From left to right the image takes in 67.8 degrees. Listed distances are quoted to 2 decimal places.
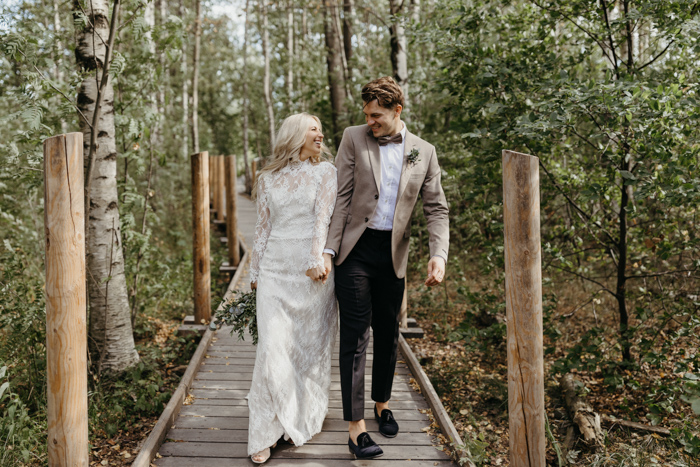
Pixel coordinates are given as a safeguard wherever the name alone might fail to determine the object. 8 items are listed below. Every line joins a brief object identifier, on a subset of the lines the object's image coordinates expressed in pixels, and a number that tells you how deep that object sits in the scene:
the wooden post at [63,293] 2.51
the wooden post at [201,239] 5.56
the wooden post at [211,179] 18.22
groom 3.07
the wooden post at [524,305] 2.62
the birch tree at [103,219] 4.10
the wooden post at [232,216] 8.41
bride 3.12
